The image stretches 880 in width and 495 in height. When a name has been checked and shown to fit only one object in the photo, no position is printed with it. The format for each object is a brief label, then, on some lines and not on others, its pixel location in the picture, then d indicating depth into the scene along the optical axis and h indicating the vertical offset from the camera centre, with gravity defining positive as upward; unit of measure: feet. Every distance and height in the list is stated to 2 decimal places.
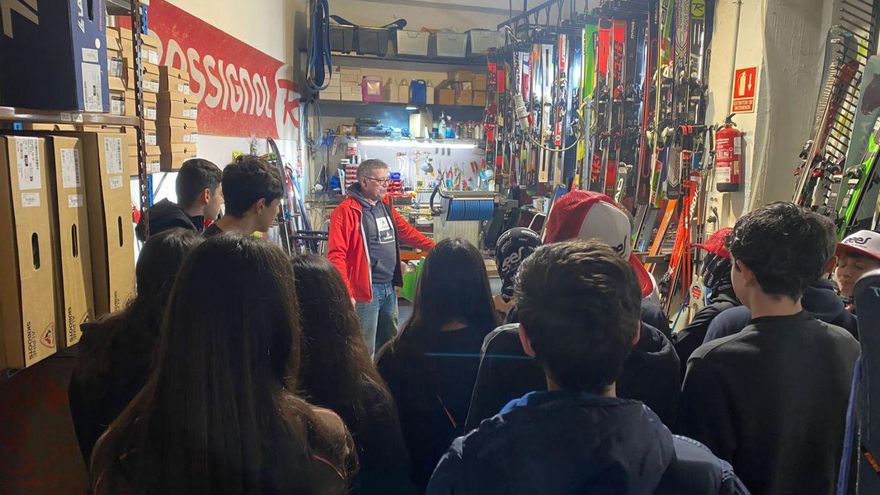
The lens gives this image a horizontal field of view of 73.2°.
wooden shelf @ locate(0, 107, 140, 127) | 4.55 +0.33
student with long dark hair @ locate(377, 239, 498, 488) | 5.68 -1.83
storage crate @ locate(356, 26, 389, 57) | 24.29 +4.87
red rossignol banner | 10.49 +1.92
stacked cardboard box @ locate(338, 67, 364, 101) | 24.49 +3.15
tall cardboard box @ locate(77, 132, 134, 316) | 5.54 -0.58
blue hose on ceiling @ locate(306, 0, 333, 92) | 22.22 +4.24
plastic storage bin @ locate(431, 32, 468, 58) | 25.08 +4.95
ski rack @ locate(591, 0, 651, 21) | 14.49 +3.86
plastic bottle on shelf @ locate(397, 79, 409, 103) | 25.52 +2.93
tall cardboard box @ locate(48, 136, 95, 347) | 5.05 -0.72
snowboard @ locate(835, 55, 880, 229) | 8.71 +0.81
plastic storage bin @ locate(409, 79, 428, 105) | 25.58 +2.96
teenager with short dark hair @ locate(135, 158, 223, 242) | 8.43 -0.65
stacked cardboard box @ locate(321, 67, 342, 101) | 24.32 +2.88
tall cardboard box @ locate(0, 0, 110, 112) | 5.07 +0.86
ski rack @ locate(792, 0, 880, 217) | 9.39 +0.86
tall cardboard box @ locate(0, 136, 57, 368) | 4.48 -0.74
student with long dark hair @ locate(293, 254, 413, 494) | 4.76 -1.78
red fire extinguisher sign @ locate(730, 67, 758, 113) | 10.57 +1.38
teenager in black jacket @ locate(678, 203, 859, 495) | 4.42 -1.57
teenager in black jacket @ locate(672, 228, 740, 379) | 6.11 -1.46
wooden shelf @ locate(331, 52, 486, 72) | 25.40 +4.35
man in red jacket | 12.25 -1.87
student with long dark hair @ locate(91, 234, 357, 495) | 3.16 -1.31
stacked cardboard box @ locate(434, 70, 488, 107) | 25.94 +3.06
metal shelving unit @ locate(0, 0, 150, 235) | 5.19 +0.36
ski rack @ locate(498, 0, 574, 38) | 20.02 +5.15
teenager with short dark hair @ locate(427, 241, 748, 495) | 2.72 -1.21
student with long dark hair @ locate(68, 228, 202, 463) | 4.58 -1.56
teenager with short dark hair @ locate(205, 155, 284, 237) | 8.29 -0.50
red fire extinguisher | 10.64 +0.16
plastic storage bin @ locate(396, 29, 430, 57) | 24.70 +4.94
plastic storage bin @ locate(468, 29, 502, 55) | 25.23 +5.14
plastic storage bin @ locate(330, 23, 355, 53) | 23.89 +4.90
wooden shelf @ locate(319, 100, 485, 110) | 25.08 +2.43
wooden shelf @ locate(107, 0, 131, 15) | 7.02 +1.83
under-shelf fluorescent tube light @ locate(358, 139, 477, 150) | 25.64 +0.76
